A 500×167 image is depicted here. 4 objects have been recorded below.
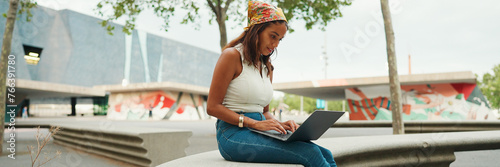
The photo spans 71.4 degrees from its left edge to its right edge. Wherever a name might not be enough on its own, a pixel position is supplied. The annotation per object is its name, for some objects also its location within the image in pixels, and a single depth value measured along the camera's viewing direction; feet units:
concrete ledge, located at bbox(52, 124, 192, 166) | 15.48
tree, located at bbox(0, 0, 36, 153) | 20.52
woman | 5.94
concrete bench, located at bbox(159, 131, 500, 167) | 8.44
